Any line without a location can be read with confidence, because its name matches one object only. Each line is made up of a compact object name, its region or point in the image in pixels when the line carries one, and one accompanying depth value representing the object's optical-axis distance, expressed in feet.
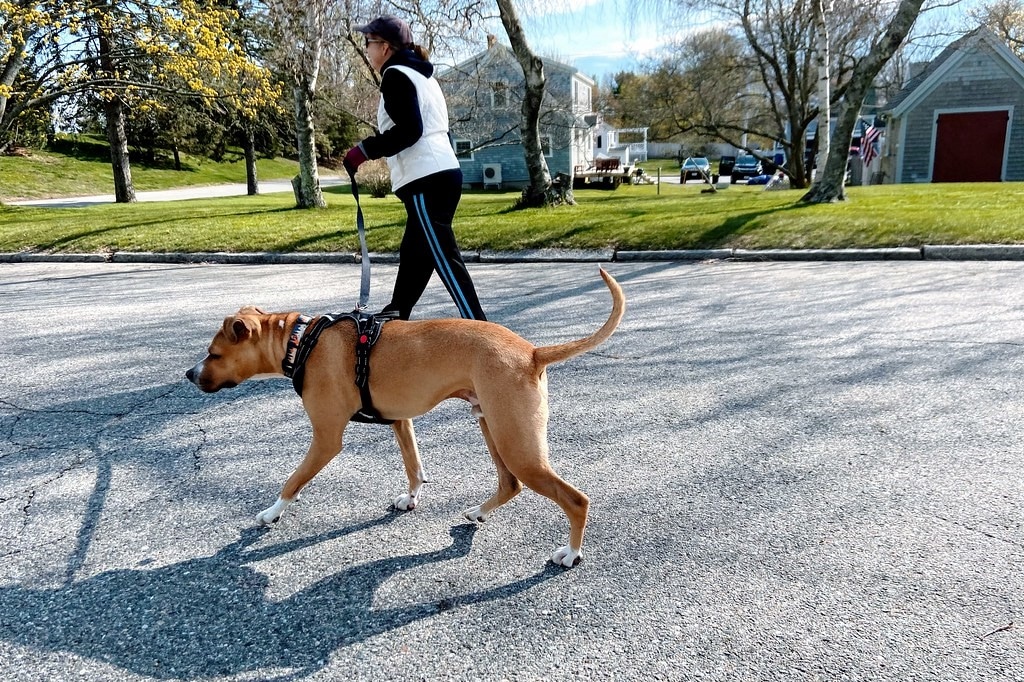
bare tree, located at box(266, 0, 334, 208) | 53.72
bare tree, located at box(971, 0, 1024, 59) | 94.17
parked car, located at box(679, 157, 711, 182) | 126.78
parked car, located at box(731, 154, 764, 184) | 141.18
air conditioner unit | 132.26
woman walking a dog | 13.02
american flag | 98.02
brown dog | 8.68
